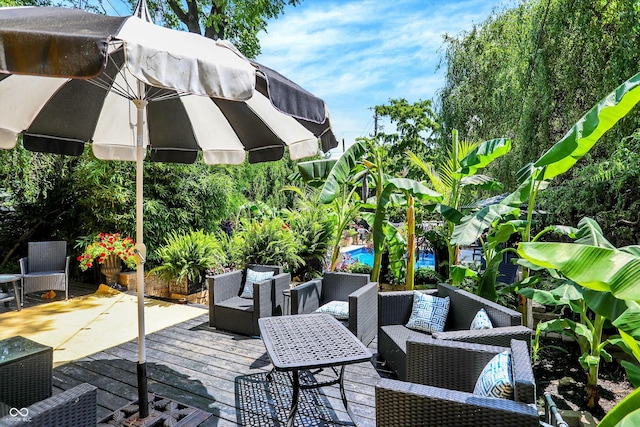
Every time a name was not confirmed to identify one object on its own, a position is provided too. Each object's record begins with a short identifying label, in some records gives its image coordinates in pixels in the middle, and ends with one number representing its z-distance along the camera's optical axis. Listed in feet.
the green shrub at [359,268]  22.25
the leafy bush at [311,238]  21.88
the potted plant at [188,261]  19.67
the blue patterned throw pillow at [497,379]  6.23
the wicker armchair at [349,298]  11.97
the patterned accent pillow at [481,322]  9.39
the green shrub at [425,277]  21.23
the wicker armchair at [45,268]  18.35
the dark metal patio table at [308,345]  7.48
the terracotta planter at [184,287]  20.13
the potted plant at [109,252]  20.57
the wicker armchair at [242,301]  14.11
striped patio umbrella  4.79
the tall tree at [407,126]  55.11
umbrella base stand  8.13
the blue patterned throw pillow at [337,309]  13.11
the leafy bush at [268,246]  19.43
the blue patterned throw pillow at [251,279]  15.98
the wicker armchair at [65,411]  5.13
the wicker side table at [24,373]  7.68
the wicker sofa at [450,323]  8.50
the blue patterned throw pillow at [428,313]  11.61
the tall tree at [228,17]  27.99
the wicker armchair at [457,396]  5.65
